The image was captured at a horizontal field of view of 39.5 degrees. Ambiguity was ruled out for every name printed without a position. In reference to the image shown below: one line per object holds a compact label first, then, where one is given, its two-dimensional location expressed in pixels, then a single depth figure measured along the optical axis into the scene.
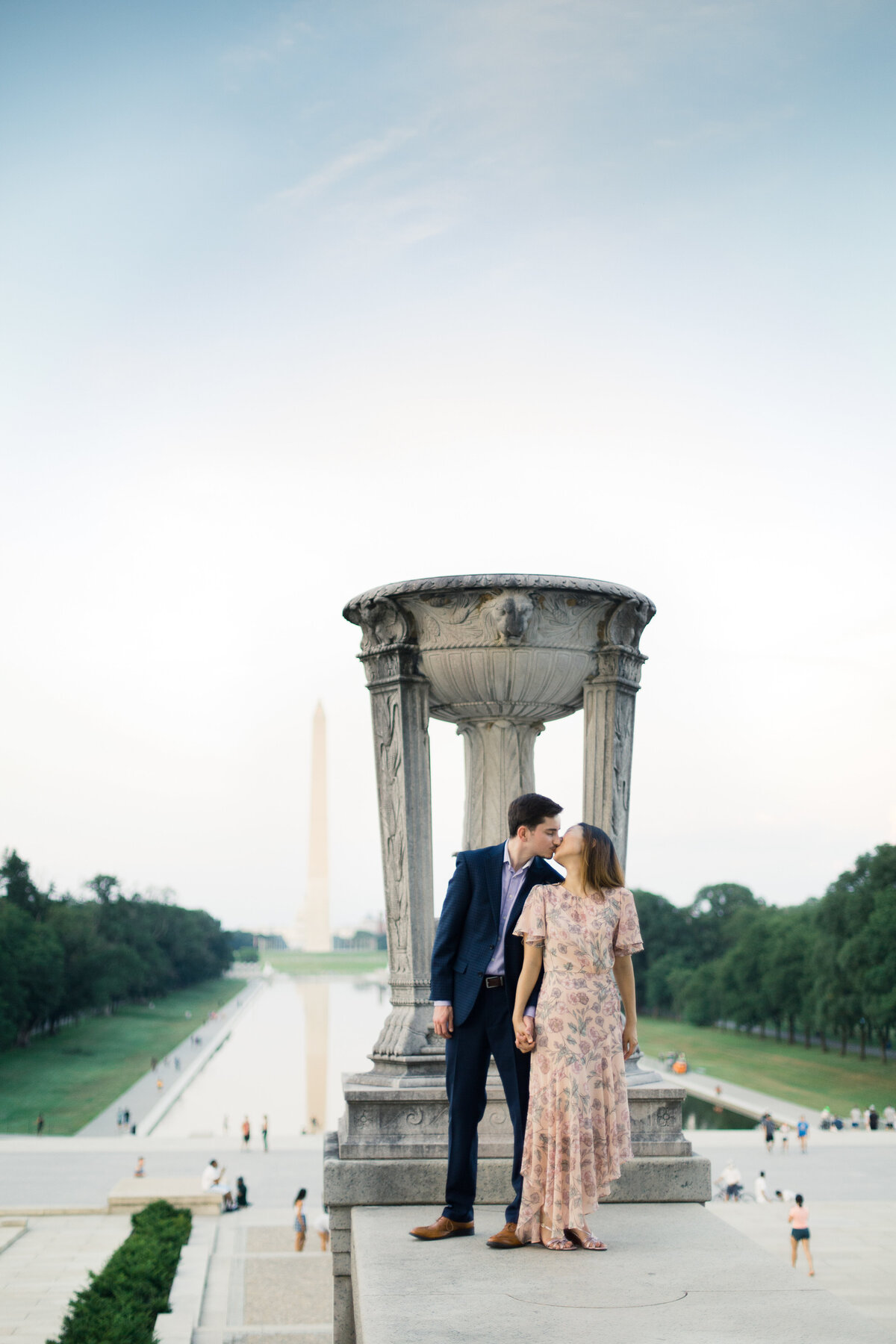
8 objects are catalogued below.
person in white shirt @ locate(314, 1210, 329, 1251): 20.91
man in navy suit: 6.23
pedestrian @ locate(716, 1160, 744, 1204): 26.09
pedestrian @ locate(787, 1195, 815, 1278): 19.03
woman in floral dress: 5.76
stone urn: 8.91
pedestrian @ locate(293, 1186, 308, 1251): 21.16
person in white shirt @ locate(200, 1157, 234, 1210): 24.39
